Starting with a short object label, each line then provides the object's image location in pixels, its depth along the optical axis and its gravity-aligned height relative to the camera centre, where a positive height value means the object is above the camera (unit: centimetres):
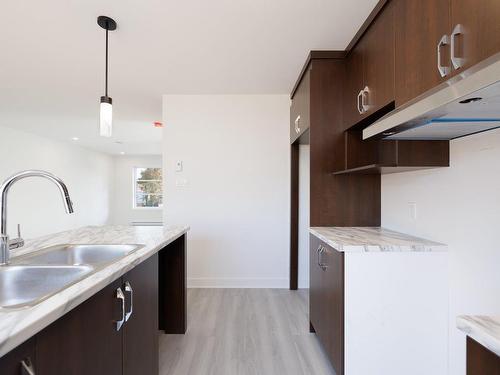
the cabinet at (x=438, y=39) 90 +62
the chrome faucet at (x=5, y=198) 104 -3
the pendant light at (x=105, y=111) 176 +54
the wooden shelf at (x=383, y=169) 155 +15
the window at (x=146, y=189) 876 +7
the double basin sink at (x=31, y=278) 102 -35
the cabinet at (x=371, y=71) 153 +81
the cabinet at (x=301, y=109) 226 +82
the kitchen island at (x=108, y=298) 60 -36
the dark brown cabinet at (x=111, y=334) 72 -49
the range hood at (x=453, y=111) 70 +29
